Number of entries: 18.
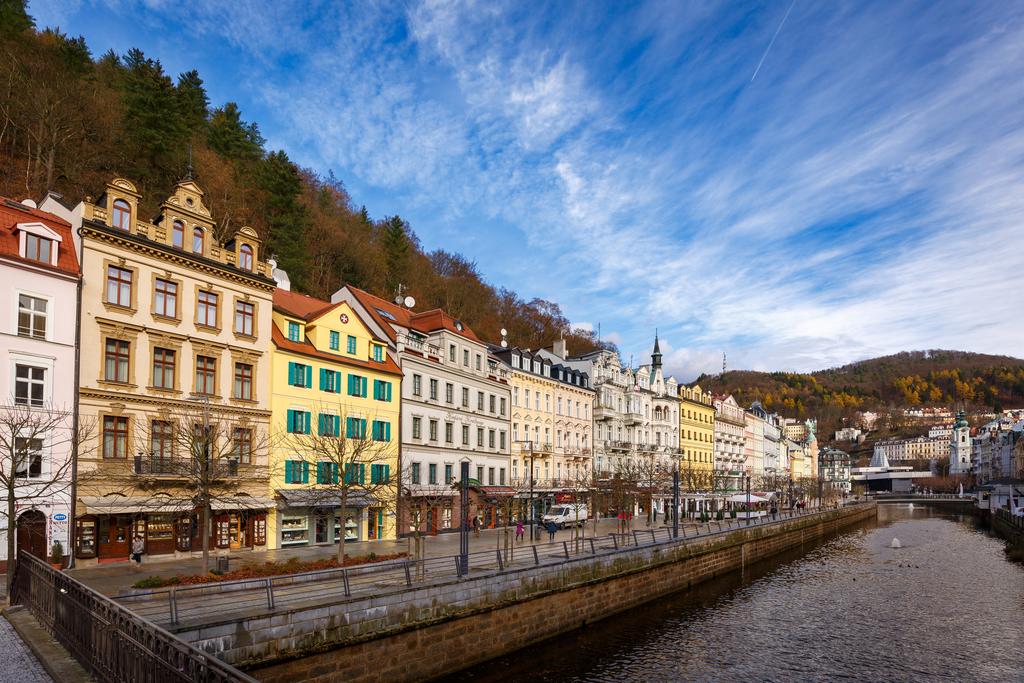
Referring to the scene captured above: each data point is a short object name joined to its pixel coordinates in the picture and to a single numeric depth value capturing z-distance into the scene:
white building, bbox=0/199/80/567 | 28.61
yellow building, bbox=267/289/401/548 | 38.72
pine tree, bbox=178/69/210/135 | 62.03
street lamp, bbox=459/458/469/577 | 25.92
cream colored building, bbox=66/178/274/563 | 31.08
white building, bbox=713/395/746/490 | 100.56
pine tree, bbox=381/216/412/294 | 79.93
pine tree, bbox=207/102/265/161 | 66.44
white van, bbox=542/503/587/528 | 55.00
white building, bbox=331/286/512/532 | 48.28
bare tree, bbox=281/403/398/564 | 36.84
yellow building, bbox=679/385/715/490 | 86.25
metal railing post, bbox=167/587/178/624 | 16.81
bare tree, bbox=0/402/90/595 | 27.77
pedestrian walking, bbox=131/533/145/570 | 30.73
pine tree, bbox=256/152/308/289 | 58.53
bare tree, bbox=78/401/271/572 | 28.83
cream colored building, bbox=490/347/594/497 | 61.25
